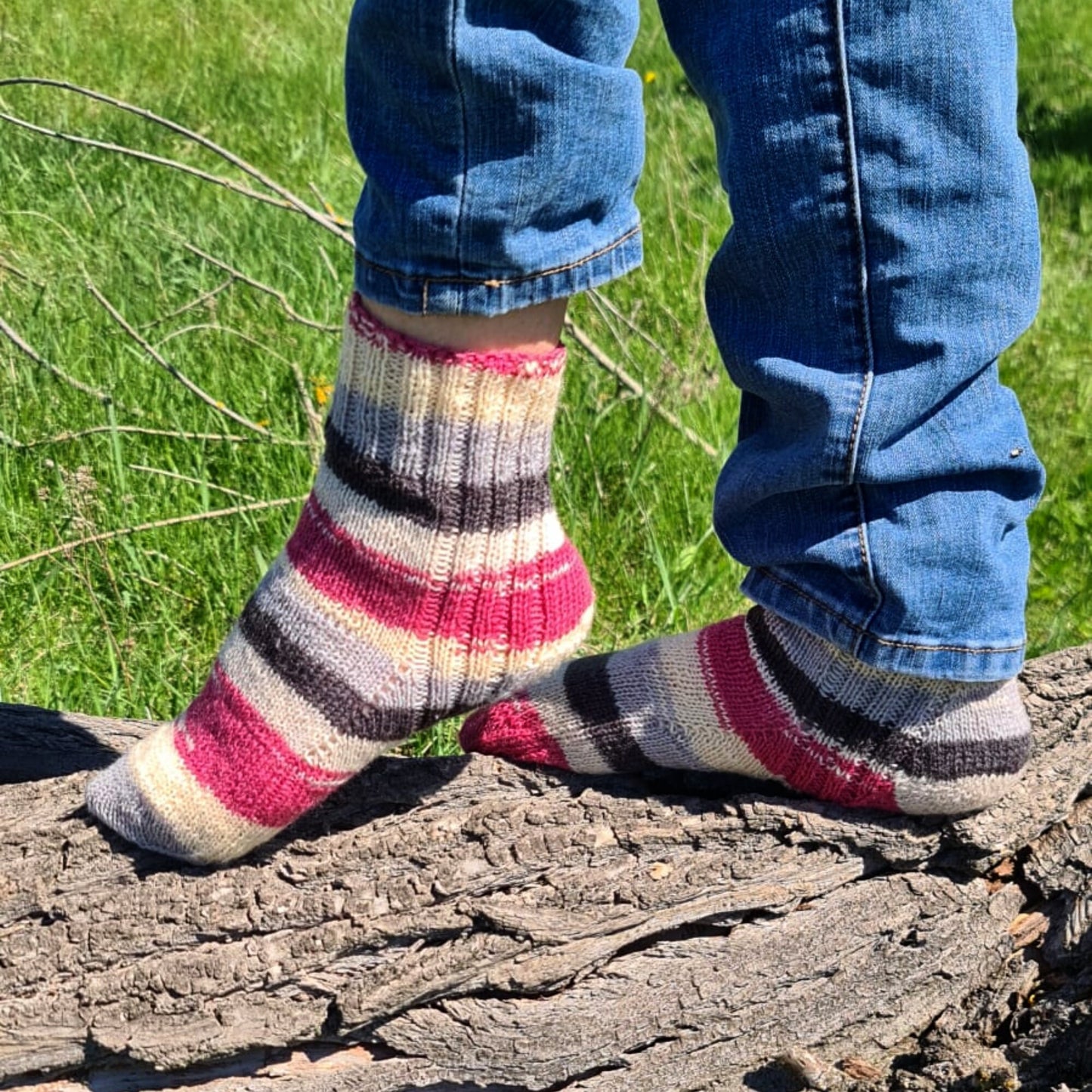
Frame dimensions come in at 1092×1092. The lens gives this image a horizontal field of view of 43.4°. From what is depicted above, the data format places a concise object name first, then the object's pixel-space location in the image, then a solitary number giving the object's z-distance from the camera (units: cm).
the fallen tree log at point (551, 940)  117
